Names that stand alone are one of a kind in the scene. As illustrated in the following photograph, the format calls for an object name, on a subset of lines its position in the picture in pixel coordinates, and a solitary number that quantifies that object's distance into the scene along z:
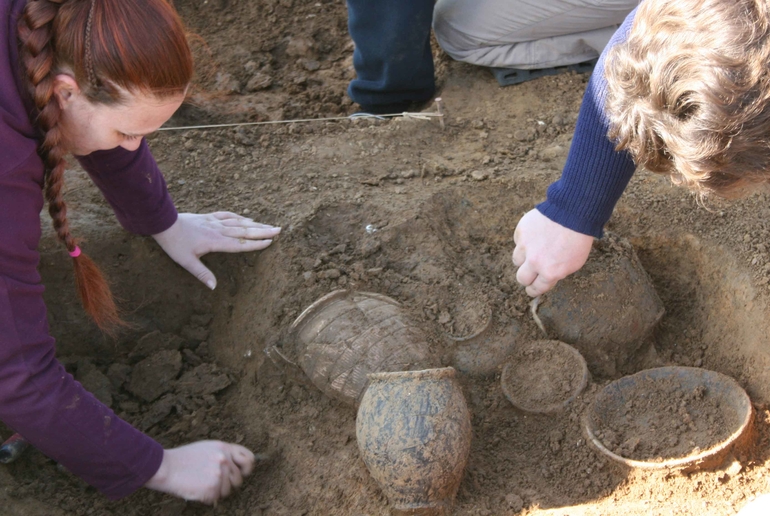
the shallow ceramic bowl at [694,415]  2.12
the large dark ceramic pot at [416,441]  1.99
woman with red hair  1.73
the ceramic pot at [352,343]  2.33
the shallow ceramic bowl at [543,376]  2.38
